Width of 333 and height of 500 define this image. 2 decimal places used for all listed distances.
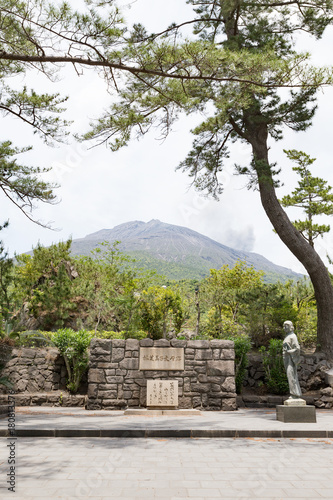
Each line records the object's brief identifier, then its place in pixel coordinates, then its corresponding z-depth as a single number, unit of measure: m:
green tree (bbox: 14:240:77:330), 14.51
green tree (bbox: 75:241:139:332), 13.17
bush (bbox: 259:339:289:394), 11.17
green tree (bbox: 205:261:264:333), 17.23
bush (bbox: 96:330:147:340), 12.40
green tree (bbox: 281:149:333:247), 16.69
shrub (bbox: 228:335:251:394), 10.83
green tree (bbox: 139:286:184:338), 13.41
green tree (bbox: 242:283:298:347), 12.57
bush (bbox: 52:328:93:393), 10.46
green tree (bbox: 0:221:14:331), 10.84
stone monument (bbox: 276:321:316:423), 7.67
